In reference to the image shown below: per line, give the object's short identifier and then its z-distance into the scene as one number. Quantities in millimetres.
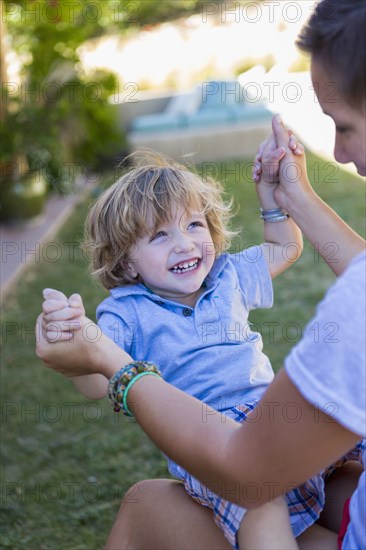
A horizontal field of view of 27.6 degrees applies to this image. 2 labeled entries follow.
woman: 967
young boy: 1653
